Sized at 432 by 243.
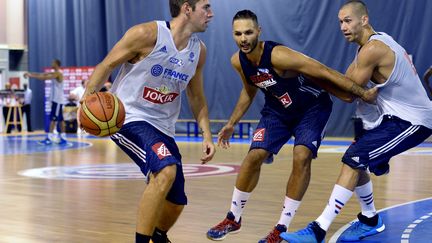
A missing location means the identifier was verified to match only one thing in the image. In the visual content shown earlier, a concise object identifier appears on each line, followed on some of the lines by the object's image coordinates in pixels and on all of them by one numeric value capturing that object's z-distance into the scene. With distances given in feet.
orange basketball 24.97
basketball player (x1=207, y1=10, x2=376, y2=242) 29.31
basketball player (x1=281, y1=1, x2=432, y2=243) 28.77
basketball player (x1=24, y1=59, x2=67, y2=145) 94.28
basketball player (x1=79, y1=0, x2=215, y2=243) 25.79
